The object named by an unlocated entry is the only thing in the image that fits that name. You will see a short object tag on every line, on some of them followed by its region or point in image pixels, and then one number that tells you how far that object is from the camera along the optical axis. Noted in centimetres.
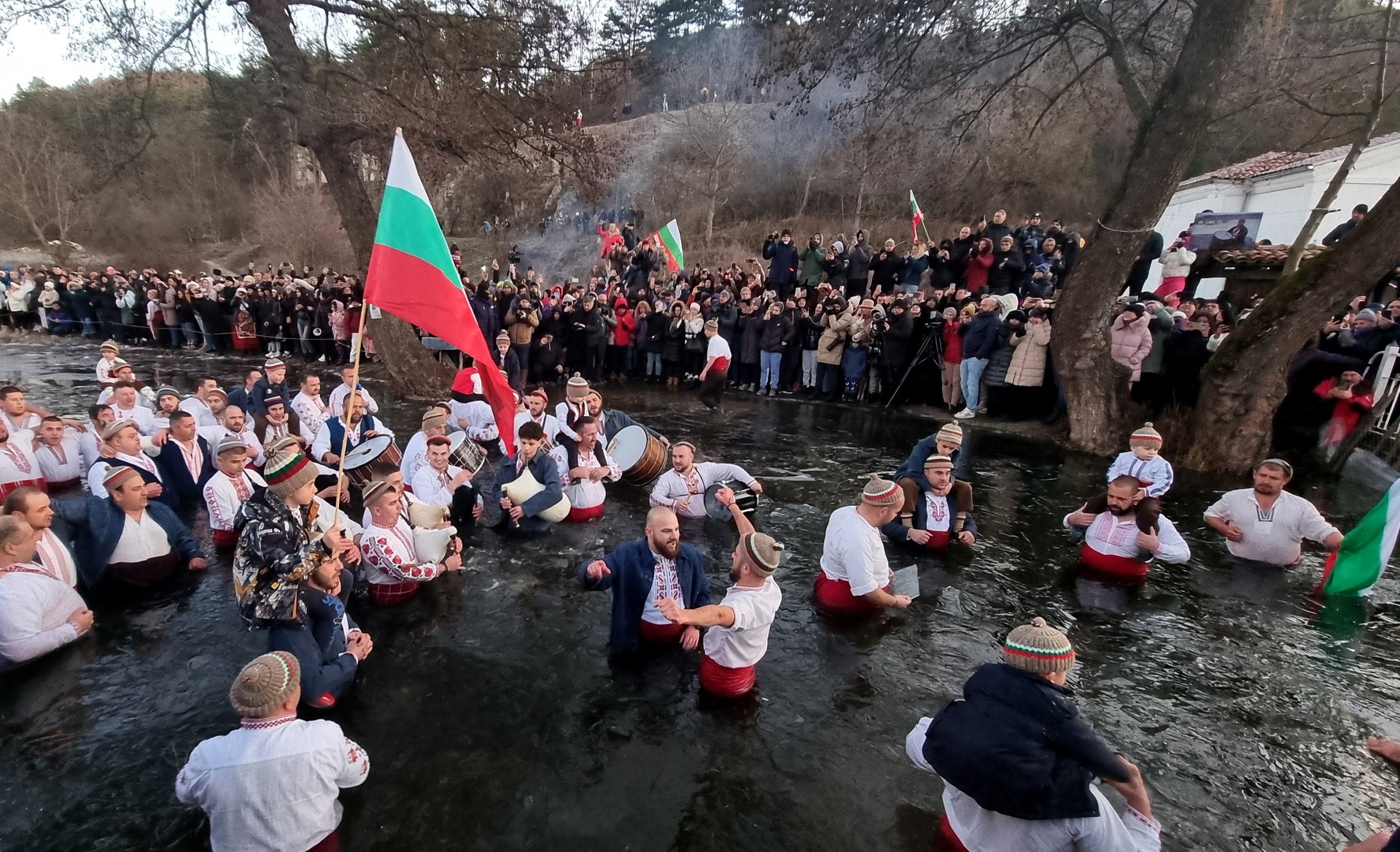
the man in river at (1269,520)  631
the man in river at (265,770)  286
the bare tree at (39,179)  3597
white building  2012
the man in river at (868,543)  485
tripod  1365
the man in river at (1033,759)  258
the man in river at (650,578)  436
